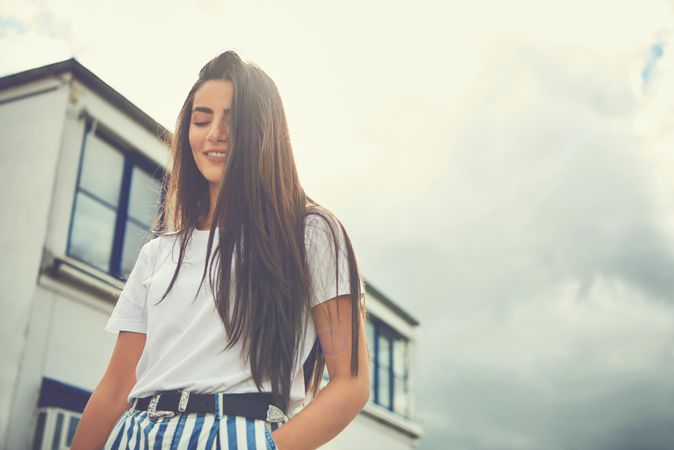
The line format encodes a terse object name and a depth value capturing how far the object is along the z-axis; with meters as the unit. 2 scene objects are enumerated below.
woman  1.60
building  8.32
